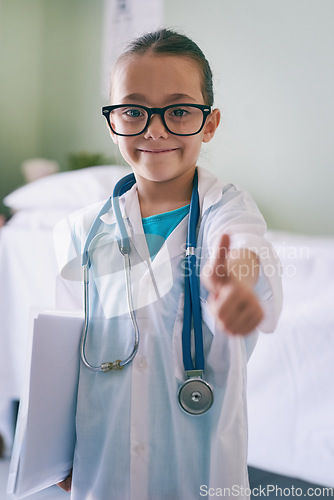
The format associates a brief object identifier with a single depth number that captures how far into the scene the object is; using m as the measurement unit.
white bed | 0.84
